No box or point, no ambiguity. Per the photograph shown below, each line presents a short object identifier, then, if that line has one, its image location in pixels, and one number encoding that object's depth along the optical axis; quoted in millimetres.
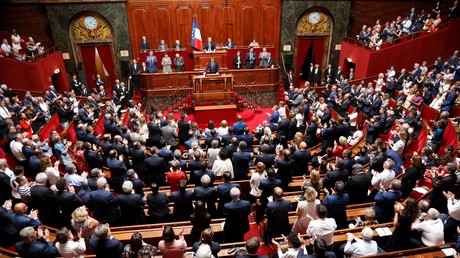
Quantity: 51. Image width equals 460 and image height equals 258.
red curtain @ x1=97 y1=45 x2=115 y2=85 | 14203
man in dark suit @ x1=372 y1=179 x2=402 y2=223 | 4465
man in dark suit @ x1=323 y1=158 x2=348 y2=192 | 5172
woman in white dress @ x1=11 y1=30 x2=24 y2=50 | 11977
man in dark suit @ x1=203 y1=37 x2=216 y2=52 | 13398
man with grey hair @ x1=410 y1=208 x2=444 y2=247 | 3945
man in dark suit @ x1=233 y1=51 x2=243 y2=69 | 13492
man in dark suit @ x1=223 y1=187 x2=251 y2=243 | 4379
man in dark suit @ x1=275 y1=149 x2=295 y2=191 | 5551
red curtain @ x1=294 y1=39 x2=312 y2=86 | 15023
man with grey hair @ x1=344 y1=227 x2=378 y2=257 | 3734
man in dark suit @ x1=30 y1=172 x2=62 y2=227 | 4613
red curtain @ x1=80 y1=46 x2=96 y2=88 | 14156
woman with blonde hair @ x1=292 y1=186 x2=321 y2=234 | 4238
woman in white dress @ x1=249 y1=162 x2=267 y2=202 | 5119
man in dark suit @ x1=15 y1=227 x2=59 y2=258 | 3543
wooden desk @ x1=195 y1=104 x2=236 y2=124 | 11461
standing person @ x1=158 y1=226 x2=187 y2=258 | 3555
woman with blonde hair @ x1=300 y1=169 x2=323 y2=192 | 4785
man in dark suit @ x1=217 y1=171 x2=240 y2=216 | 4832
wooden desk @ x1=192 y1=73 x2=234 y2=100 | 11828
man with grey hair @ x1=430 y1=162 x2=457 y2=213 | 4785
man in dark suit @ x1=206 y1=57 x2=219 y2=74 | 12238
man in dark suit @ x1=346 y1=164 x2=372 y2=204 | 5129
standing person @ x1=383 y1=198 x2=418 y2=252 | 3818
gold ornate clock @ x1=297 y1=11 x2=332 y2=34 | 14664
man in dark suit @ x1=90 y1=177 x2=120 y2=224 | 4551
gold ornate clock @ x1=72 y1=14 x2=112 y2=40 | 13703
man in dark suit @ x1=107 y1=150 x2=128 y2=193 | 5469
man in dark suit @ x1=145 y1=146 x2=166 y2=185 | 5773
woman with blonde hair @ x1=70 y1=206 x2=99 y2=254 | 3932
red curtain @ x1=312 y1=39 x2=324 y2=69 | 15055
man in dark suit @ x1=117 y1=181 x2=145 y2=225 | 4562
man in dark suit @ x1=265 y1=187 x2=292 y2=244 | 4332
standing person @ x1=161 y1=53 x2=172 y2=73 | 12852
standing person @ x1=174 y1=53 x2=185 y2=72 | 13094
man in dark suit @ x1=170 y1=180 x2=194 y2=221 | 4699
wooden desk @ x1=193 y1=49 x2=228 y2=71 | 12969
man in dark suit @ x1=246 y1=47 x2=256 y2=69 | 13305
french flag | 13133
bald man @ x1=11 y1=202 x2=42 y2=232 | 4035
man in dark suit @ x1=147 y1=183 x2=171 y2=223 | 4715
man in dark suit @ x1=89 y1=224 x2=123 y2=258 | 3588
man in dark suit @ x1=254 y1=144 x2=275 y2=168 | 5855
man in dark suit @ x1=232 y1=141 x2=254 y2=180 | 5975
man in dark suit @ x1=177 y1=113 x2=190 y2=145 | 7965
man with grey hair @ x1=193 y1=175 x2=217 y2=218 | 4700
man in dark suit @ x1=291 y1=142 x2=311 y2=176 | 6109
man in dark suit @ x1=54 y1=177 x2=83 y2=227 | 4535
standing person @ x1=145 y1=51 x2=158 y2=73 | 12742
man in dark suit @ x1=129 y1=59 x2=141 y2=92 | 13267
